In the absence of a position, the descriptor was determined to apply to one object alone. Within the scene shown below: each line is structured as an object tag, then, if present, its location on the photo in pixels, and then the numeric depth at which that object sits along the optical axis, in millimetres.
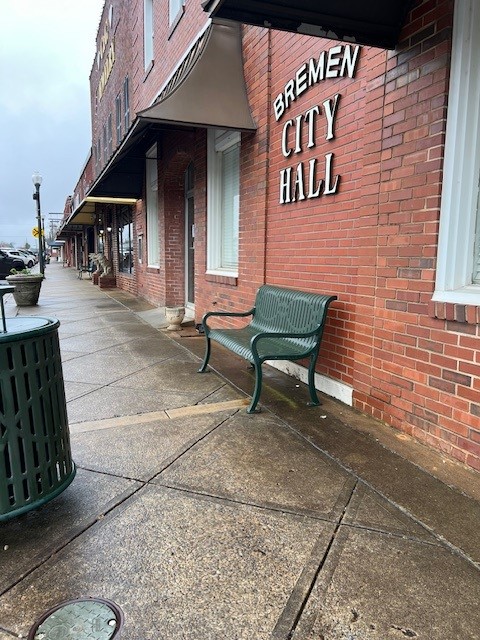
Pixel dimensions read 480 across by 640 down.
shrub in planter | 11875
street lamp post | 19188
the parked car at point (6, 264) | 26444
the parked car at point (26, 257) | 38475
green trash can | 2164
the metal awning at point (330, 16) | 2974
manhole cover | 1687
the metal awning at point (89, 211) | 13133
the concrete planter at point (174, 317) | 7918
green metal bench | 3898
